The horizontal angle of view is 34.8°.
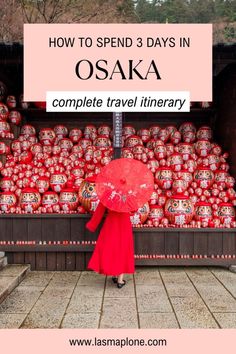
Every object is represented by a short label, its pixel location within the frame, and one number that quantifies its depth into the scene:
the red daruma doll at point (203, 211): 6.89
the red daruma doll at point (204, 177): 7.39
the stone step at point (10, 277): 5.46
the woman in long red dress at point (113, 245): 5.83
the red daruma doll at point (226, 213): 6.88
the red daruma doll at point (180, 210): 6.80
